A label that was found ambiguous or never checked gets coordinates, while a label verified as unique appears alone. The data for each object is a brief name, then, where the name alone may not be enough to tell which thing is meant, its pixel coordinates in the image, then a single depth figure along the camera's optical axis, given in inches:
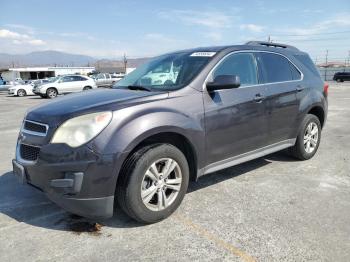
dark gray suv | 123.3
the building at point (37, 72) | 2487.7
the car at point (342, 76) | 1809.8
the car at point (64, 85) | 936.9
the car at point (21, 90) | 1112.8
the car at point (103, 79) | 1218.6
